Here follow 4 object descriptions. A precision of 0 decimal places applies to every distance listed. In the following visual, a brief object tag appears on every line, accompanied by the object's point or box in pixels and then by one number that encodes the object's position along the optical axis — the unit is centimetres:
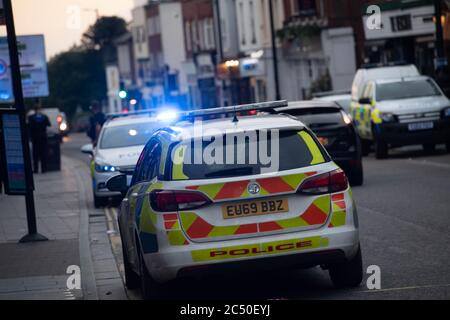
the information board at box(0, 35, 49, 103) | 4281
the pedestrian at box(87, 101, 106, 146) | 3422
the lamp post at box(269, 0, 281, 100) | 4743
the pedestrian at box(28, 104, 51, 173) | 3544
